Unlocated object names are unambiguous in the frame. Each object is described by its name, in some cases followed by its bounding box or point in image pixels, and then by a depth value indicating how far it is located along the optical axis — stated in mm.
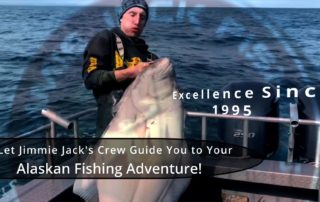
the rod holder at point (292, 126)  3041
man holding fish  2029
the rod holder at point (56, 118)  2645
